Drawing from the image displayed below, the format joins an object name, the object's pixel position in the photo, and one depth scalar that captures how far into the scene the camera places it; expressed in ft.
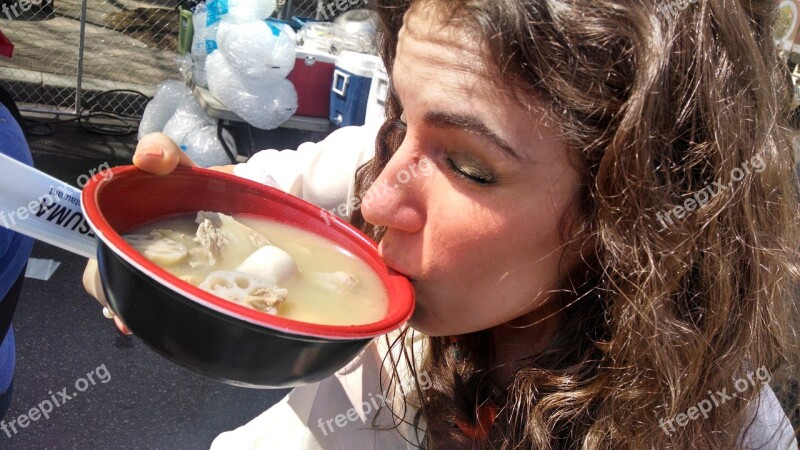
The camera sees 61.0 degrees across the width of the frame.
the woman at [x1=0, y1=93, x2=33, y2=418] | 5.68
